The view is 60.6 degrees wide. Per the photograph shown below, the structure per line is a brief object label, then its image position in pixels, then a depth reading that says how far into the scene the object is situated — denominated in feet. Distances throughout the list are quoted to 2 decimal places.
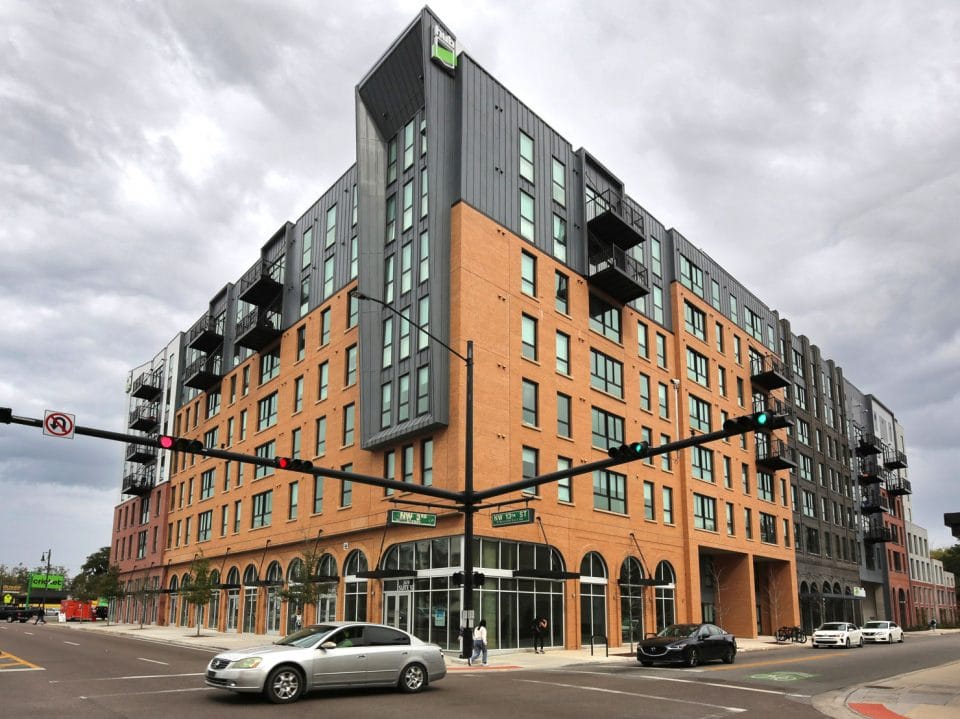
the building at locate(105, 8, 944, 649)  109.29
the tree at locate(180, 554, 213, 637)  151.64
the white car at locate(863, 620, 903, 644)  154.66
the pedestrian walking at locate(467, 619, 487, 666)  82.23
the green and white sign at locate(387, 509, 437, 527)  79.05
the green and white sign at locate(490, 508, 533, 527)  75.82
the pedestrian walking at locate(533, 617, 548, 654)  102.53
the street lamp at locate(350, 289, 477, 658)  79.97
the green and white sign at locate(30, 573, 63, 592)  384.84
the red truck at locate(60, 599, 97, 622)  266.36
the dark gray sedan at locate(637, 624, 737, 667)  80.69
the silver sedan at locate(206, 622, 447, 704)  47.88
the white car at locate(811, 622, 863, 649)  131.03
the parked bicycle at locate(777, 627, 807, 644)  153.28
